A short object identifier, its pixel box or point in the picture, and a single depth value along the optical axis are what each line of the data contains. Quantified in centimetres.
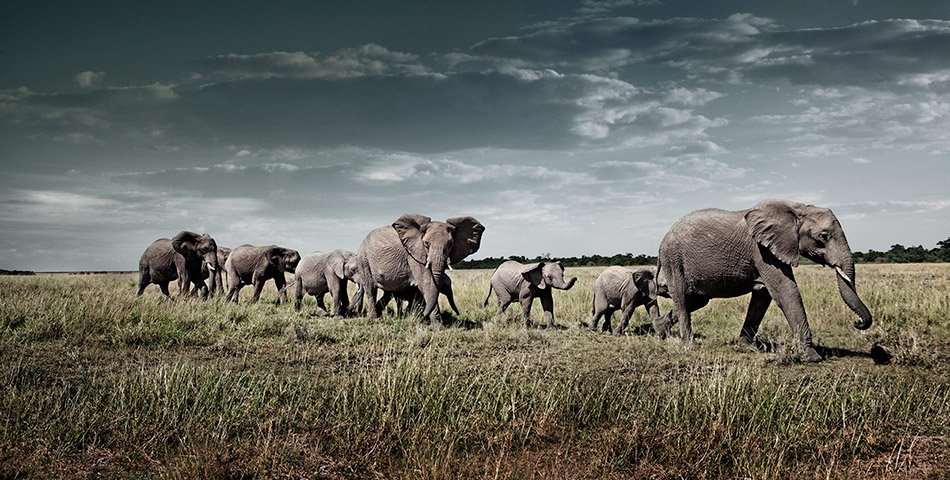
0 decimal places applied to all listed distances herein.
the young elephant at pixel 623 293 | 1450
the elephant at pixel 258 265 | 2141
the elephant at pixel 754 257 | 1044
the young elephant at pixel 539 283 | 1602
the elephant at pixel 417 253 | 1364
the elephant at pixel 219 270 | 2340
